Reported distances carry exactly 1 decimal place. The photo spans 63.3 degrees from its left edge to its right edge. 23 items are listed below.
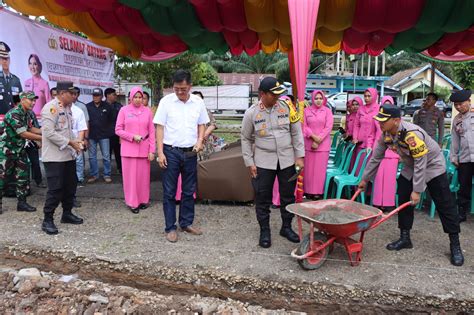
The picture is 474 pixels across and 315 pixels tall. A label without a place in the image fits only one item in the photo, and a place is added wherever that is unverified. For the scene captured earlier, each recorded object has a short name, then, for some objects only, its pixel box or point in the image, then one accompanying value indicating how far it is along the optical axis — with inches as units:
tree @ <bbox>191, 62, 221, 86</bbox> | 1013.4
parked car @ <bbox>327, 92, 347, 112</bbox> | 1058.7
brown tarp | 212.8
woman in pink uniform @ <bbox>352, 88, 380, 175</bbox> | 214.4
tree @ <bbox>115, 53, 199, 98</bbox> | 513.3
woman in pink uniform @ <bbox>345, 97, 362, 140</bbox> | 245.6
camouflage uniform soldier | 203.6
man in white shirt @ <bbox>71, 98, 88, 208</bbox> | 200.6
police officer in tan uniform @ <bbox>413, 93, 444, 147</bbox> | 261.3
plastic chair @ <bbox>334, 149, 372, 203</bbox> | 201.5
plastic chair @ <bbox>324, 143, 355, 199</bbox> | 222.8
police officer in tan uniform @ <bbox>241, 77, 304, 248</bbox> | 157.4
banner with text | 241.8
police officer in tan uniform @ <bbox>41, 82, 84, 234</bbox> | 171.3
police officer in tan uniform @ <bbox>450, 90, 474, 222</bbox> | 188.5
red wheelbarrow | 131.9
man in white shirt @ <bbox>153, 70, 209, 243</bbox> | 166.9
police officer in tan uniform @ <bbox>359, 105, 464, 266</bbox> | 139.3
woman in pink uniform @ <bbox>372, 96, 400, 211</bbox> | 204.8
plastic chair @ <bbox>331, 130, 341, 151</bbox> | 312.0
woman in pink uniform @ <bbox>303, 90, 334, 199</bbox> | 220.2
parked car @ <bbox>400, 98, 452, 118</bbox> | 1023.1
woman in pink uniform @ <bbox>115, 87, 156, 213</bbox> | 210.4
